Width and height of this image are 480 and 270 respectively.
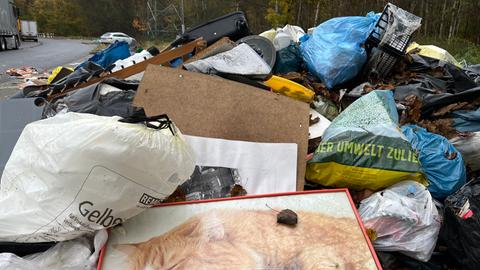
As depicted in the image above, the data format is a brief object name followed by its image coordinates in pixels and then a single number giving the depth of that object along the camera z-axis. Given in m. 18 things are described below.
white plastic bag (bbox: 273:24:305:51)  3.65
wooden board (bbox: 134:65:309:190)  2.17
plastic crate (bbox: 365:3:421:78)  3.27
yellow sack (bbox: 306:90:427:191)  1.95
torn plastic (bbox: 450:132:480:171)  2.36
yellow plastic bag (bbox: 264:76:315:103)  2.74
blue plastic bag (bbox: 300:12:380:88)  3.16
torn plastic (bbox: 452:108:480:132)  2.57
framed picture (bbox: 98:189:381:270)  1.48
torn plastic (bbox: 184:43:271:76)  2.83
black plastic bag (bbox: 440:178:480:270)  1.66
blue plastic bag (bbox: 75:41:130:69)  4.37
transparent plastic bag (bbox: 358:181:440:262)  1.80
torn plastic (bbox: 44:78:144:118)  2.35
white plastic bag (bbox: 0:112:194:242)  1.37
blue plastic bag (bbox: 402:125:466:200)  2.10
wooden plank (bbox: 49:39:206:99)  2.99
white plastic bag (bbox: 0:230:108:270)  1.48
